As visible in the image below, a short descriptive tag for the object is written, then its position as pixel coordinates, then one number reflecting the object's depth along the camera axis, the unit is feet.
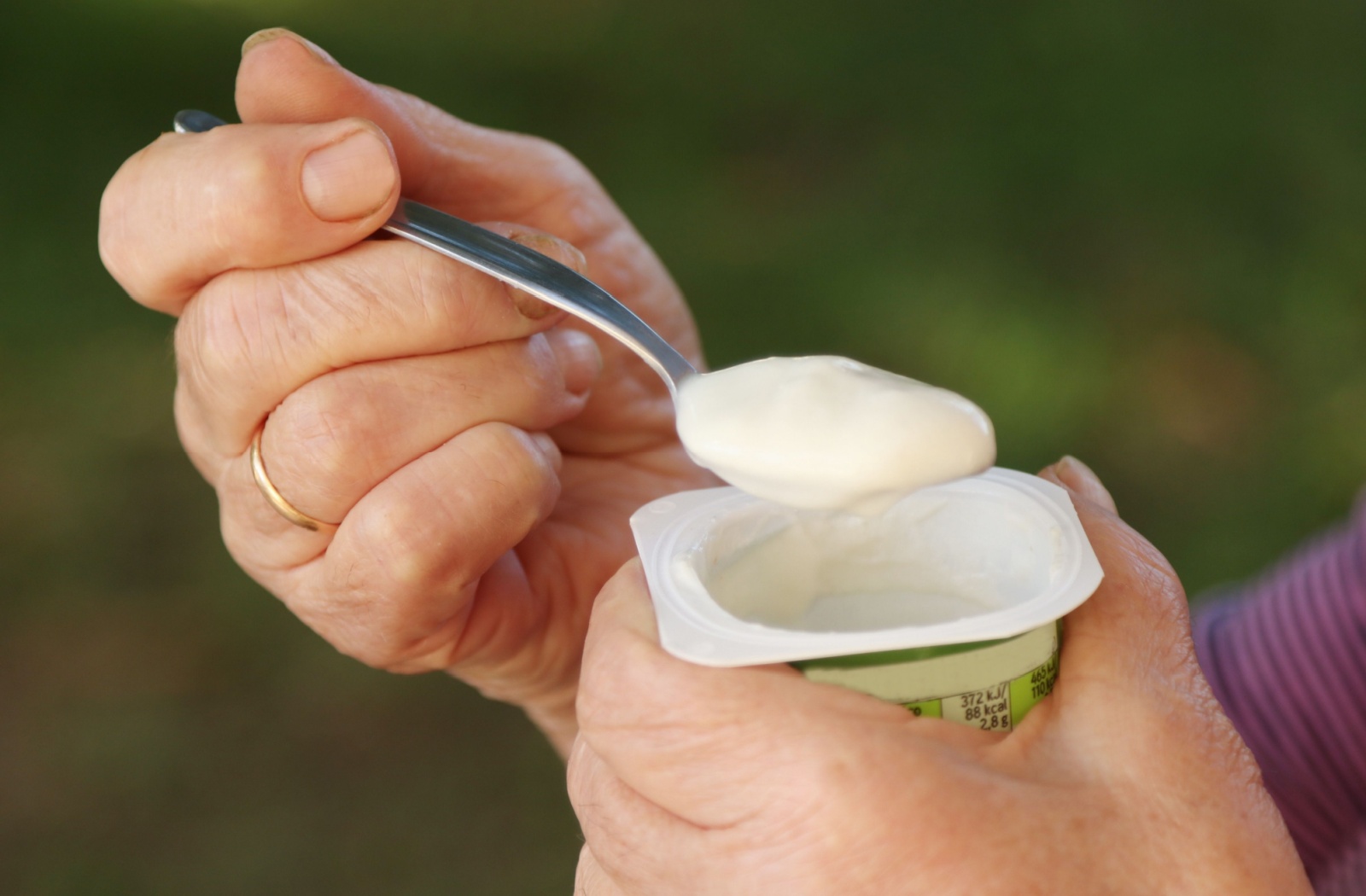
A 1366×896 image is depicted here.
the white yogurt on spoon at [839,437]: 1.65
